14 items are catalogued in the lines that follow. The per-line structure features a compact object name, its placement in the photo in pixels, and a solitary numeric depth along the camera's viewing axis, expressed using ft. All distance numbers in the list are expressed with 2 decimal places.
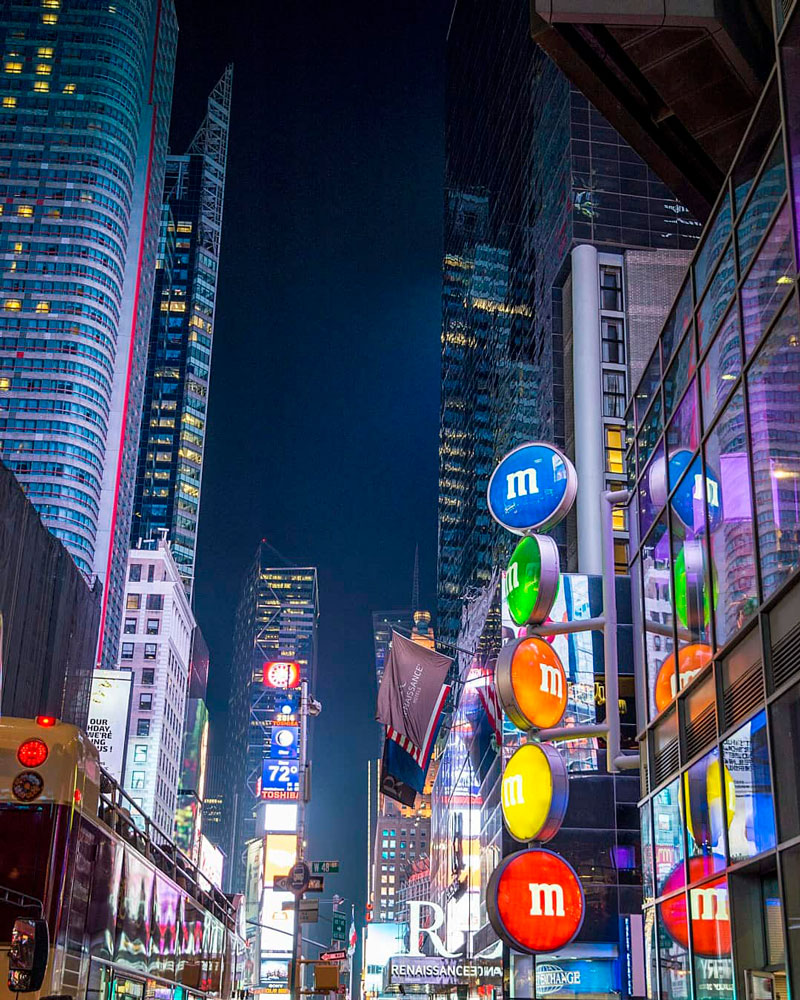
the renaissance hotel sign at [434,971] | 164.66
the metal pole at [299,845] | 96.37
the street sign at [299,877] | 94.94
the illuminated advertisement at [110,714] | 199.41
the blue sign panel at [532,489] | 62.80
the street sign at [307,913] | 100.21
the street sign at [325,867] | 105.91
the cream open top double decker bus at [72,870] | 32.01
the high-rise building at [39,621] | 194.08
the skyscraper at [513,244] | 212.64
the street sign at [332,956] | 100.63
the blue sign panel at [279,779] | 143.33
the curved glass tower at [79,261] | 473.67
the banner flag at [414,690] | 106.63
